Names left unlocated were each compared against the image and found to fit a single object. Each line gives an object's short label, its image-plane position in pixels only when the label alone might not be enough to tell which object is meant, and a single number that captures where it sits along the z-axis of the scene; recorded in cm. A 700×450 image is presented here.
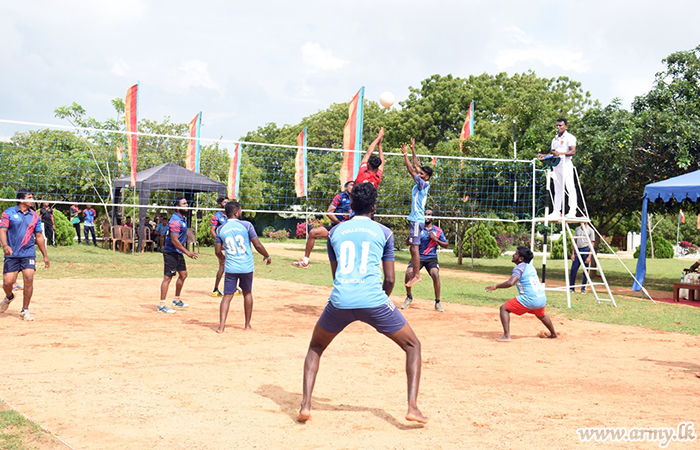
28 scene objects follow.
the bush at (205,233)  2914
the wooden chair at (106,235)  2497
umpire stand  1216
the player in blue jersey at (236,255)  862
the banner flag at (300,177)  2328
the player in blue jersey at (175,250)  1000
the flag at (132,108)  2034
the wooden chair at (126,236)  2341
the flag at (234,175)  2206
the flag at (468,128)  2466
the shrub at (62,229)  2367
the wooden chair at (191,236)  2331
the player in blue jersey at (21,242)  878
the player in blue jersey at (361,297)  469
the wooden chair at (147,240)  2392
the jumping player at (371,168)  834
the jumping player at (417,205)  967
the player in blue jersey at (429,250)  1135
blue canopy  1338
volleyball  1439
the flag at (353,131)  1897
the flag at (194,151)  2375
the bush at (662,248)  3606
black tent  2241
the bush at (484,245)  2847
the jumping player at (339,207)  902
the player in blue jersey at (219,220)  1210
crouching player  838
